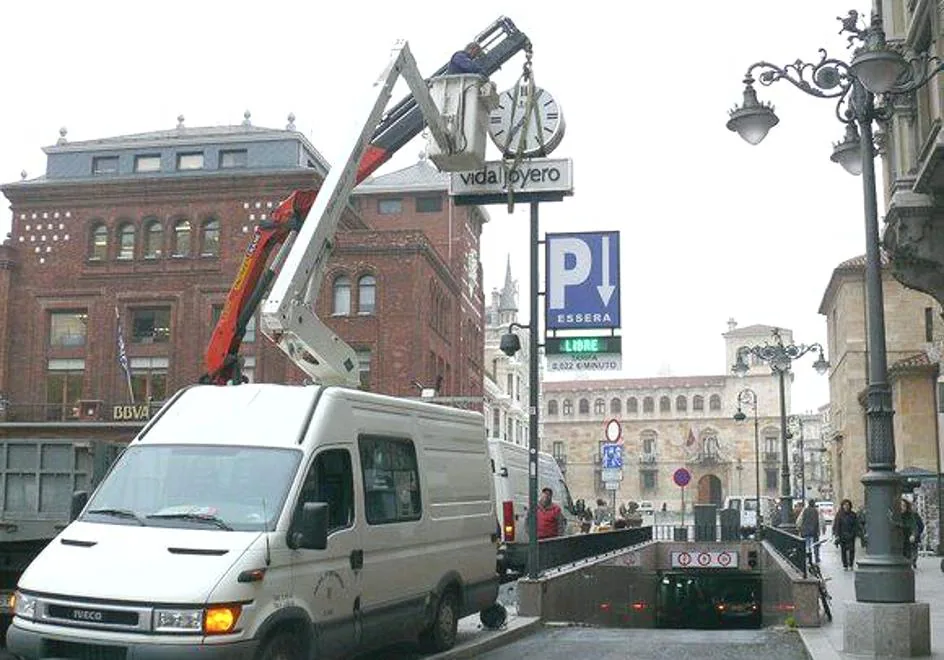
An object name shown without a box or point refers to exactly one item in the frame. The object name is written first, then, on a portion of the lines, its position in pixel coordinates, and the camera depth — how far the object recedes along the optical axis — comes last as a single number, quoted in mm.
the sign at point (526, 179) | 16641
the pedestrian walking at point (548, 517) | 20125
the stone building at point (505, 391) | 79625
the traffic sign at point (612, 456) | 24250
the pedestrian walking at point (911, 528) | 23984
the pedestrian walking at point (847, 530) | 27219
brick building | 50594
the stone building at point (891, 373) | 44531
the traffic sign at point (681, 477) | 30223
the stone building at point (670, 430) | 132750
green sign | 16062
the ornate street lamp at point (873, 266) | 11133
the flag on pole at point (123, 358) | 48219
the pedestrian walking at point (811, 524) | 30094
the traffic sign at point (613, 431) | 23406
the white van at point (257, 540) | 7887
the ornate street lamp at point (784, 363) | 33125
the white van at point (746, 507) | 58025
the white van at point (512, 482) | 23761
